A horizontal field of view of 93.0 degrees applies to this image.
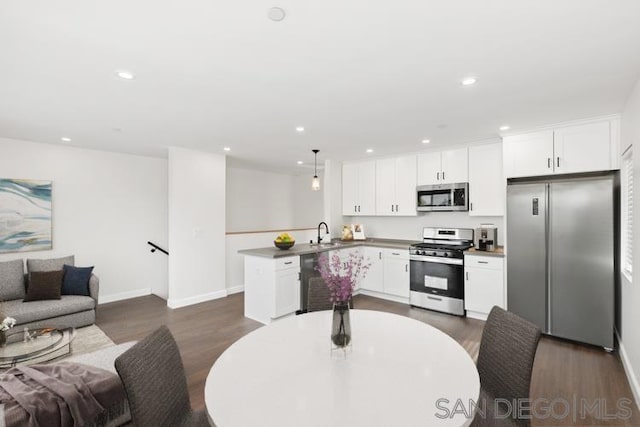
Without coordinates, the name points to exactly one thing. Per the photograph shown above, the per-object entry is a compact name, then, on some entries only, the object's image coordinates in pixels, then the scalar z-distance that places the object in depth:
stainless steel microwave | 4.53
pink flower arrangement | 1.50
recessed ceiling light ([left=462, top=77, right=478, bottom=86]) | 2.30
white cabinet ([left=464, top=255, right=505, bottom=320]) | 3.90
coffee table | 2.29
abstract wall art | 4.11
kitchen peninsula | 3.95
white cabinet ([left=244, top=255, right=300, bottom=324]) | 3.92
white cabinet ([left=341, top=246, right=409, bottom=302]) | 4.80
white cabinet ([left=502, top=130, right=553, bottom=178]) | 3.62
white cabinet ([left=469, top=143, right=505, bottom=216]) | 4.24
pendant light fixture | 4.65
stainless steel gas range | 4.23
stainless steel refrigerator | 3.14
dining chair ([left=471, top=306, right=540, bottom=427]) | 1.40
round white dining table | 1.03
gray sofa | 3.37
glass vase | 1.51
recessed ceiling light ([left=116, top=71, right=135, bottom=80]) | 2.19
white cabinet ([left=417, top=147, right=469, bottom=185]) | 4.58
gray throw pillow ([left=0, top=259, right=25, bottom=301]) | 3.66
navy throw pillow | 3.92
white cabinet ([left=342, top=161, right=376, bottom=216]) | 5.63
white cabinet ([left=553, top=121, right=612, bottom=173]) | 3.25
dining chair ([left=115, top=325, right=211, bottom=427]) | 1.17
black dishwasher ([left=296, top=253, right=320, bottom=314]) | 4.25
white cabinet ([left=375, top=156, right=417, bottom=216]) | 5.13
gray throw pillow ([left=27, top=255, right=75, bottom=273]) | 3.96
